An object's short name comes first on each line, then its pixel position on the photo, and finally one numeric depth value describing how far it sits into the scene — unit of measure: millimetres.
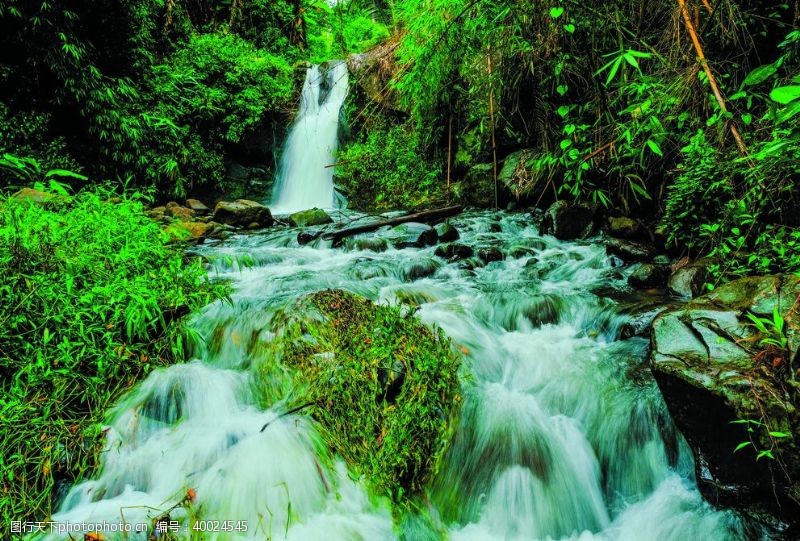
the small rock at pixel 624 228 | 5727
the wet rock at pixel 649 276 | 4555
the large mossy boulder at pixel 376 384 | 2312
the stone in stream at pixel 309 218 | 8484
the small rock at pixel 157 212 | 7566
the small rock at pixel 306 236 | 6941
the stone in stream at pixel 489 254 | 5742
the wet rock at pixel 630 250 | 5266
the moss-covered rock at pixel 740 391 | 1975
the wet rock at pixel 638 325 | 3615
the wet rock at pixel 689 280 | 4014
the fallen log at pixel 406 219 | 6879
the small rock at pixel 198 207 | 9141
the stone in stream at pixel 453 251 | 5809
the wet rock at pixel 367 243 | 6387
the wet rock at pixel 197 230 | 6995
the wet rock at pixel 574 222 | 6406
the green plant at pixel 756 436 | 1935
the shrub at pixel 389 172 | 10336
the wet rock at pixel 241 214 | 8242
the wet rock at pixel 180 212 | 8227
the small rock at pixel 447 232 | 6609
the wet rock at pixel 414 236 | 6430
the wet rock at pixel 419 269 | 5281
